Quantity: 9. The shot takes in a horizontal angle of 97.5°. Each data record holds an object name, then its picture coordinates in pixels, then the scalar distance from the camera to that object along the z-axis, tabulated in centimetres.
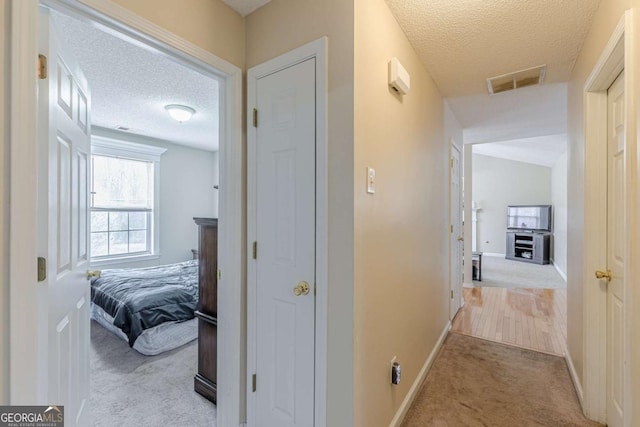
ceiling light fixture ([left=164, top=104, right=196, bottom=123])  329
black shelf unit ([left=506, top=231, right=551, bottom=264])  738
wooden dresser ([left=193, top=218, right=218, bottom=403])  192
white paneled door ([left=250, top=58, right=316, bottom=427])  137
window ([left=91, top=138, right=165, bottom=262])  427
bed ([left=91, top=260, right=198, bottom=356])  260
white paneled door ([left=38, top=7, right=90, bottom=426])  104
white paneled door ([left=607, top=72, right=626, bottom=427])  149
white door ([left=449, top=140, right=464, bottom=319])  327
